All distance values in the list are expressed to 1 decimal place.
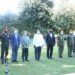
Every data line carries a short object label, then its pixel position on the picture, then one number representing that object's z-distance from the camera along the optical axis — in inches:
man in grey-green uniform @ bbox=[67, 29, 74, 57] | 419.1
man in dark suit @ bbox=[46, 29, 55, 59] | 391.6
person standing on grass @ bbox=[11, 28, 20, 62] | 351.0
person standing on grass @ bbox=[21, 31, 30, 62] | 357.8
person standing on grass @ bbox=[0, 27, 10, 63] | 338.7
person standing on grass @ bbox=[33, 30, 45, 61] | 370.9
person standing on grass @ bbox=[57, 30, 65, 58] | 401.3
